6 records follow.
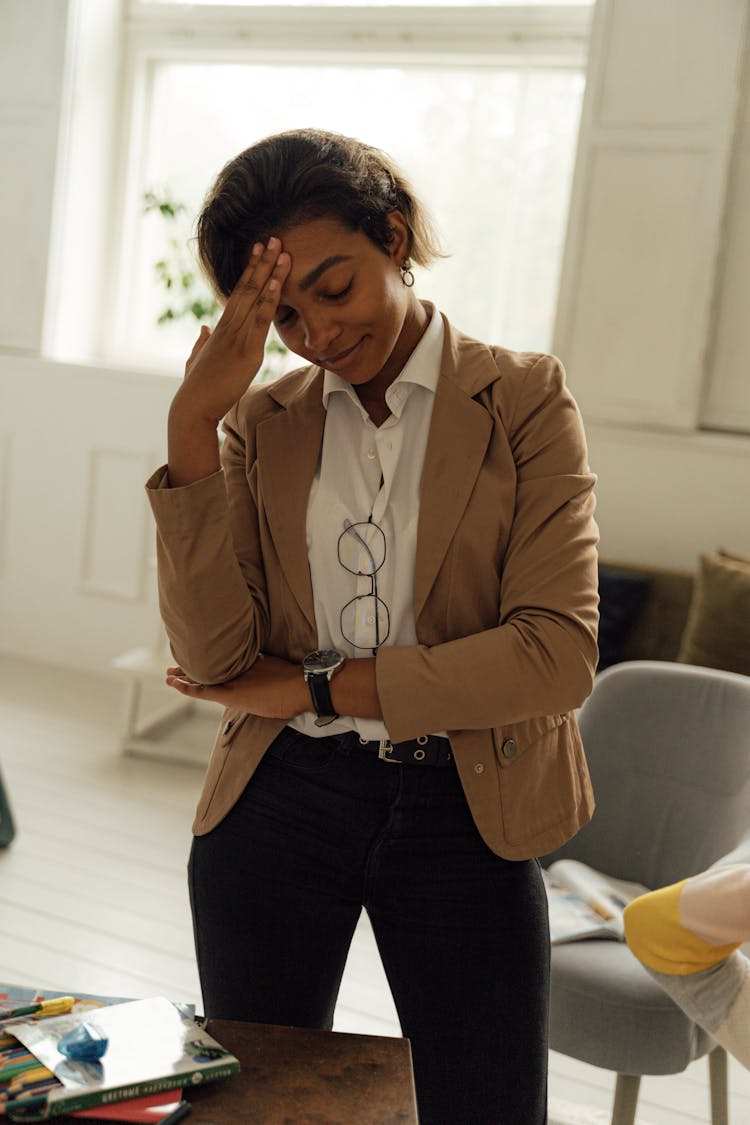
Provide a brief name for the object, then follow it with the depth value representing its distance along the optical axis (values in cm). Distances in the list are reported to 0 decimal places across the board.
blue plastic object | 103
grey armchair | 166
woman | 118
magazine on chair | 173
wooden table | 101
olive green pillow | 296
